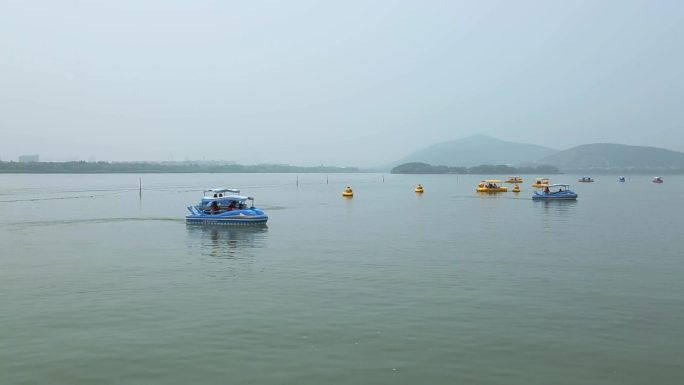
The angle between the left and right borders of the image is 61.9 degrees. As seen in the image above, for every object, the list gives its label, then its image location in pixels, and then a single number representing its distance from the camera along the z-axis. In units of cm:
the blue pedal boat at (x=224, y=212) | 5966
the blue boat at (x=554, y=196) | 10412
